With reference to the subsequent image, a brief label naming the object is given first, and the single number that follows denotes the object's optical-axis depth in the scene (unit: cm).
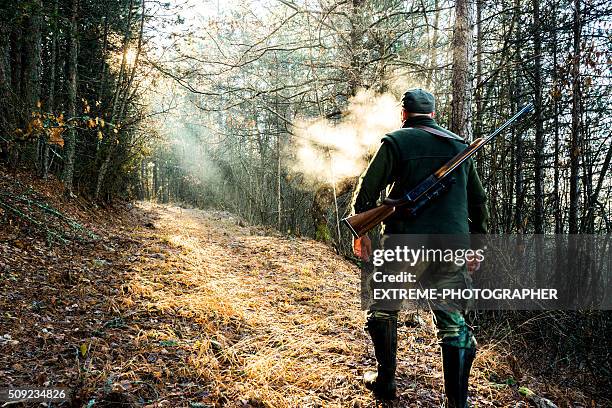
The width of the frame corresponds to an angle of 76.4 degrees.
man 257
